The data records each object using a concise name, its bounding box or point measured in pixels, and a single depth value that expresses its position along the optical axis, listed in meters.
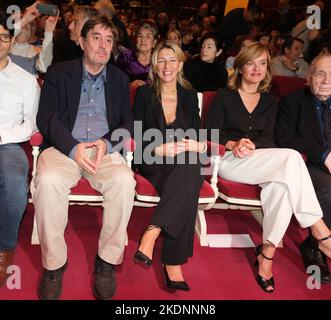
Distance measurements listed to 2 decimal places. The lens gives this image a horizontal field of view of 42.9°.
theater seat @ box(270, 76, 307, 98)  3.89
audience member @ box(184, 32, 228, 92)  4.15
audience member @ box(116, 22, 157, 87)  3.71
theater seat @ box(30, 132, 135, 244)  2.39
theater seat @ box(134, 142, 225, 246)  2.43
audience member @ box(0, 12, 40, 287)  2.24
